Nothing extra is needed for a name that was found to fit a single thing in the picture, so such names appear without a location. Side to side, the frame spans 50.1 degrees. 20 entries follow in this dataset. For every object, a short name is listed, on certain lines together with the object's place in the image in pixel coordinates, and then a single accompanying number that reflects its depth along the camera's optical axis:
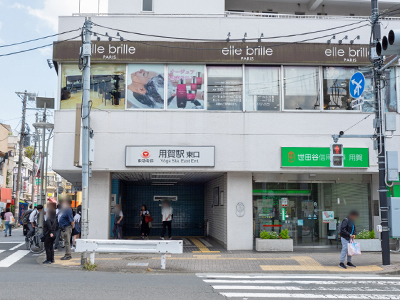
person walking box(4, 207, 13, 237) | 25.05
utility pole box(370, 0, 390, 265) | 12.53
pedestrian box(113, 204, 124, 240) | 17.19
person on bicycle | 16.33
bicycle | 15.77
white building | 15.75
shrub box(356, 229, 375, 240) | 15.47
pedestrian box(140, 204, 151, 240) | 19.15
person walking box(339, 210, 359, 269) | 12.30
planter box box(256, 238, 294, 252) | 15.23
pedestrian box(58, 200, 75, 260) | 13.51
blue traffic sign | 13.05
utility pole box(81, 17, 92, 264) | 12.65
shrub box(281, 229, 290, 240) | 15.41
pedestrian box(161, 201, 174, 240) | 18.77
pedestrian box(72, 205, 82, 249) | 16.22
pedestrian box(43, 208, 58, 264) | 12.70
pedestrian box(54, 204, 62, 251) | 15.83
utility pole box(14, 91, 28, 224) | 40.28
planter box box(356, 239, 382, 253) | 15.38
